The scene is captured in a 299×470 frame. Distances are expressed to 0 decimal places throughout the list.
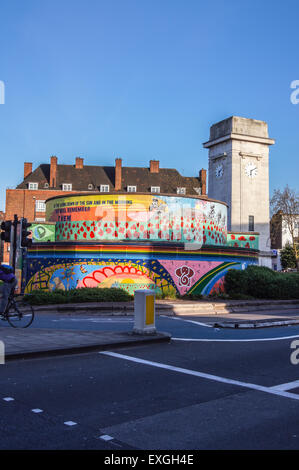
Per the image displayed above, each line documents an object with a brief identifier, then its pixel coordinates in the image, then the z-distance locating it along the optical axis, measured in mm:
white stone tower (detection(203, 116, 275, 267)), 51906
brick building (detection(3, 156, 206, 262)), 63031
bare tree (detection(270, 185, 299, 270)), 53969
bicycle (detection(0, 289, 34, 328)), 12234
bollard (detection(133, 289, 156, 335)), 11047
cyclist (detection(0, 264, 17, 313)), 12164
